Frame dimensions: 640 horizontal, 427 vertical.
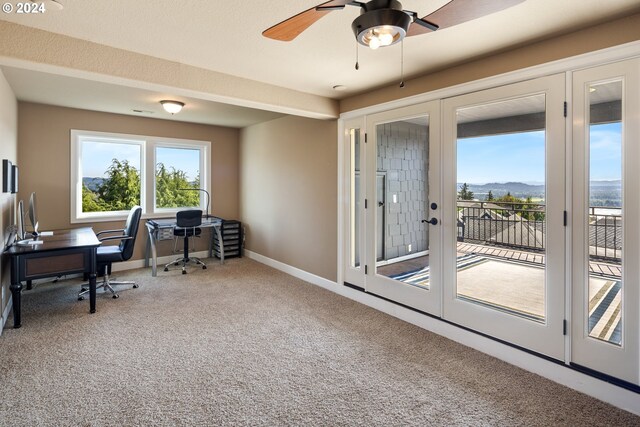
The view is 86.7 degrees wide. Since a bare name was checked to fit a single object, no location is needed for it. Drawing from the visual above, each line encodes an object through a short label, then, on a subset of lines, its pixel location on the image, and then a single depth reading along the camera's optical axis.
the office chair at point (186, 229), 4.92
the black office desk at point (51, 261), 3.02
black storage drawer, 5.93
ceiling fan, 1.42
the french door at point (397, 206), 3.12
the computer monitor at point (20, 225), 3.32
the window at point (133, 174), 4.96
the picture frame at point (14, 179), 3.44
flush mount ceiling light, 4.16
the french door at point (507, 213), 2.35
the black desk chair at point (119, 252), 3.94
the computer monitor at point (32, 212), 3.51
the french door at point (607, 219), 2.03
